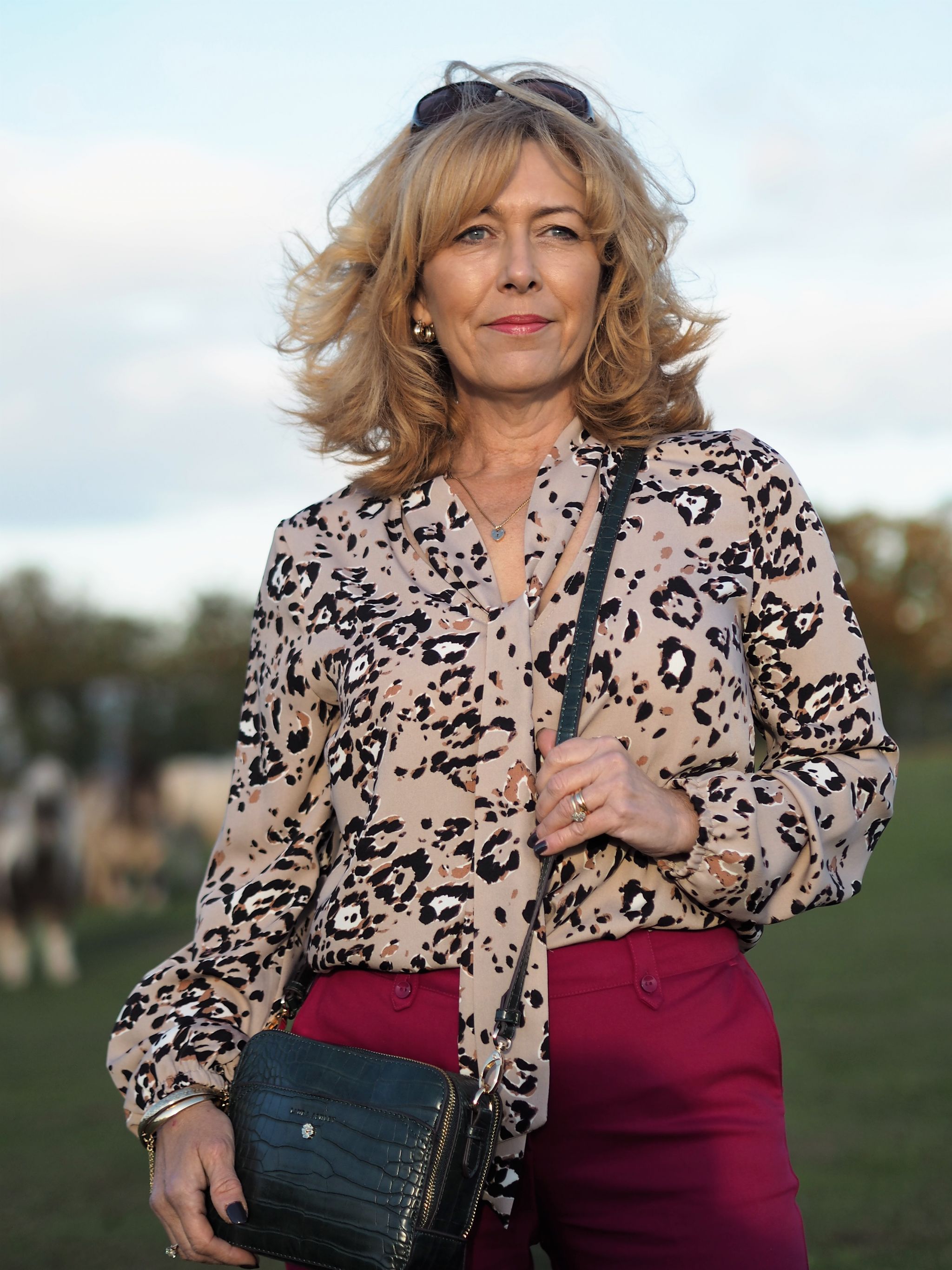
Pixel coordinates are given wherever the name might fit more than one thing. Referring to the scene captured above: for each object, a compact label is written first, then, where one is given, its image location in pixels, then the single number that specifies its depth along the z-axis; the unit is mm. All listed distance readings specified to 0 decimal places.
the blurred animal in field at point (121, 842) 16812
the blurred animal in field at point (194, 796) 17609
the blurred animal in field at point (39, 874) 11594
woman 2055
